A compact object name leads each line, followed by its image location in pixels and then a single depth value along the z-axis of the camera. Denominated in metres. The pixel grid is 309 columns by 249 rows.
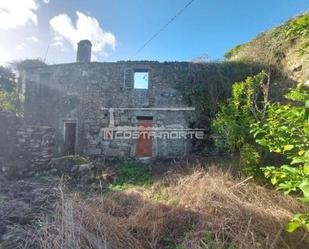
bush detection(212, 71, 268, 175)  5.29
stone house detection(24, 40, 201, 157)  9.51
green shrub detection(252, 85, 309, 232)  1.66
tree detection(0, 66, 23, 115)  11.73
